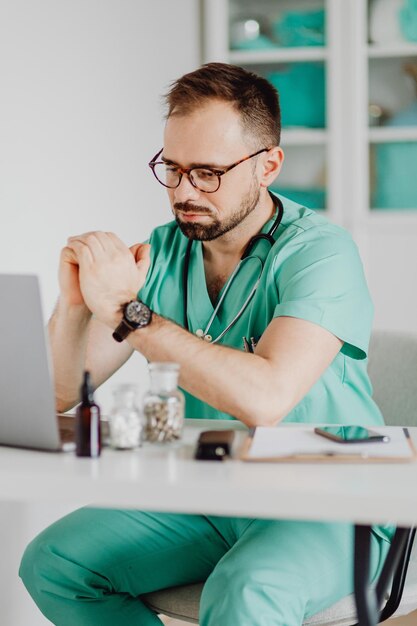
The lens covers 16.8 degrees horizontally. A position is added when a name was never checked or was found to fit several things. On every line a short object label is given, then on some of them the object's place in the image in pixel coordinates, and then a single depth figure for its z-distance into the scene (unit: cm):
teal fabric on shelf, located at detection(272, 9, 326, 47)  468
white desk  156
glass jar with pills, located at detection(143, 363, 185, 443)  181
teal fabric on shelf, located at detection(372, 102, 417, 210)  467
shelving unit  459
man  192
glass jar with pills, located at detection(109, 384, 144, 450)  180
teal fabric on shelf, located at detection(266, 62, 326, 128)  472
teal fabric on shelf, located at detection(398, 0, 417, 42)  456
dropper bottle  177
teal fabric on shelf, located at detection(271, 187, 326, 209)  473
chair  237
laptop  175
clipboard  172
